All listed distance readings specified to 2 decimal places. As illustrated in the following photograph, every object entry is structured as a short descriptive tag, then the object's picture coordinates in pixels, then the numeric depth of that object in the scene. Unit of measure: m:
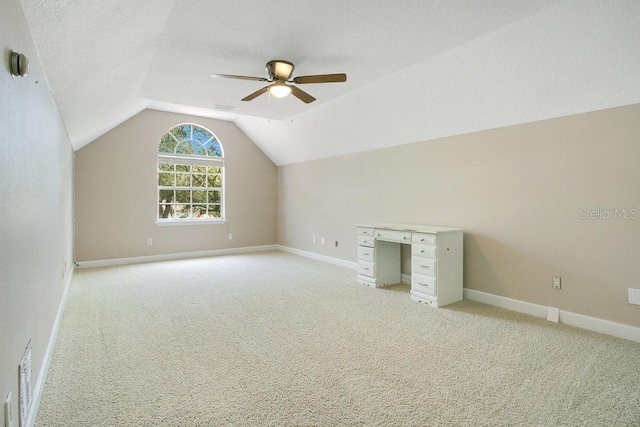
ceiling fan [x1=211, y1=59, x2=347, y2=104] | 3.04
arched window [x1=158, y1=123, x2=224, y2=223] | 6.49
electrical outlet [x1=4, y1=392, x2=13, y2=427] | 1.26
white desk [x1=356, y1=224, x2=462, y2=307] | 3.61
